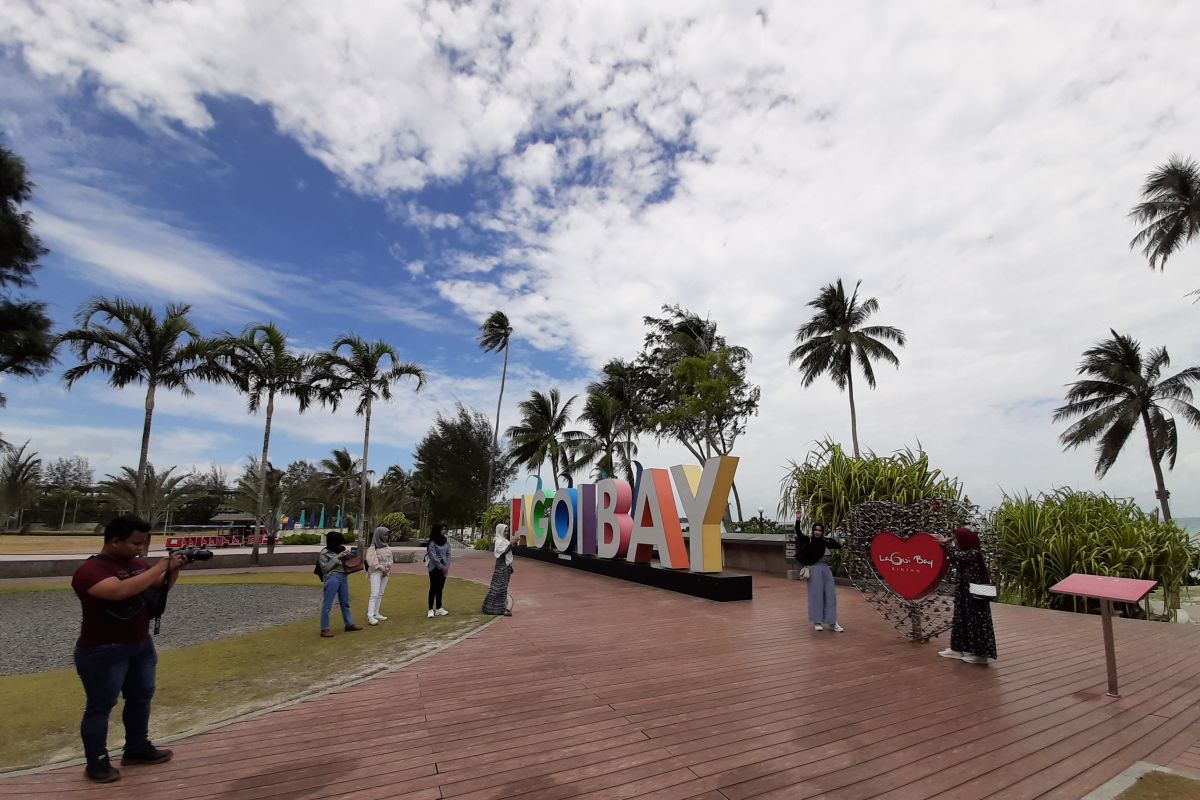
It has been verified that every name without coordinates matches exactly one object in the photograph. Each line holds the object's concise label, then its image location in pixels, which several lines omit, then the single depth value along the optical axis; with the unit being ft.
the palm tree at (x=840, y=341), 88.48
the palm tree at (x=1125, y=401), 87.25
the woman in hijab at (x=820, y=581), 25.32
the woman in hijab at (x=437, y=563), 29.14
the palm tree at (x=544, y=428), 104.47
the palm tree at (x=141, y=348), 57.47
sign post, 15.36
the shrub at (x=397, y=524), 104.58
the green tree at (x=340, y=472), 112.88
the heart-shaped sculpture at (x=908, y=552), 22.70
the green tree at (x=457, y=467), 119.65
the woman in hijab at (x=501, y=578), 29.78
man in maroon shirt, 11.25
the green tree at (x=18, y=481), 113.19
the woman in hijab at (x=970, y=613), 19.58
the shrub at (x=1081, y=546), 31.50
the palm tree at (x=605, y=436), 96.37
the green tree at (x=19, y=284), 54.65
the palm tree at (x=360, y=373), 72.69
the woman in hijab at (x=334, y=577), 25.16
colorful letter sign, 35.40
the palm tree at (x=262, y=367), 65.05
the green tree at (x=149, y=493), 65.57
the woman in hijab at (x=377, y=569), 28.32
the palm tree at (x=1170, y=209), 62.64
